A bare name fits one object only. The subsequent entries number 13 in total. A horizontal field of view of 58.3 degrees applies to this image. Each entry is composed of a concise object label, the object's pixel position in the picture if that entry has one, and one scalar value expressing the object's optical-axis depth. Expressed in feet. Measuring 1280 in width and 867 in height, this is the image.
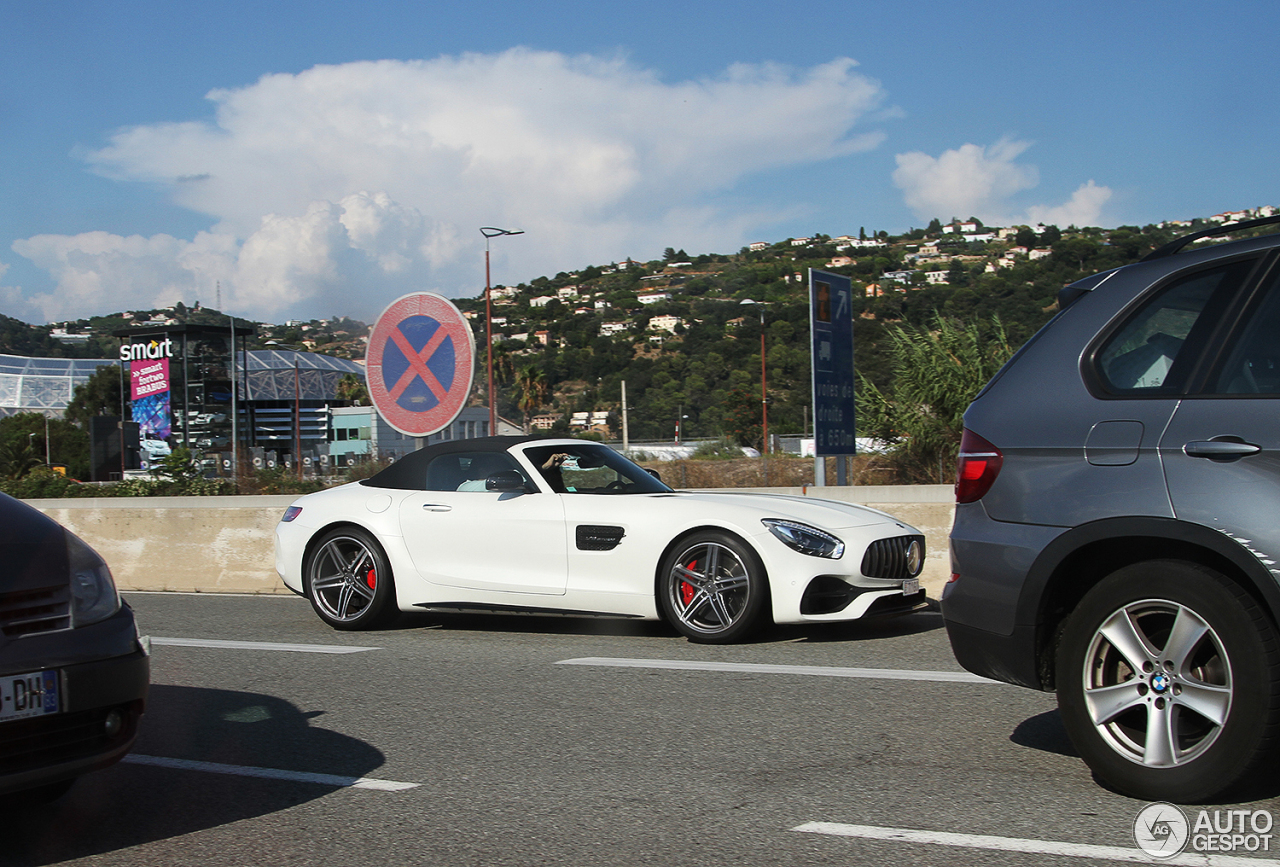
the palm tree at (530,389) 288.71
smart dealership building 350.64
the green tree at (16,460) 145.33
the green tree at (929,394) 64.23
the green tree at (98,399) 391.24
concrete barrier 37.47
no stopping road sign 36.81
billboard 347.97
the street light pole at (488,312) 65.85
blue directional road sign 50.96
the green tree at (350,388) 416.46
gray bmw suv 11.51
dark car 11.37
